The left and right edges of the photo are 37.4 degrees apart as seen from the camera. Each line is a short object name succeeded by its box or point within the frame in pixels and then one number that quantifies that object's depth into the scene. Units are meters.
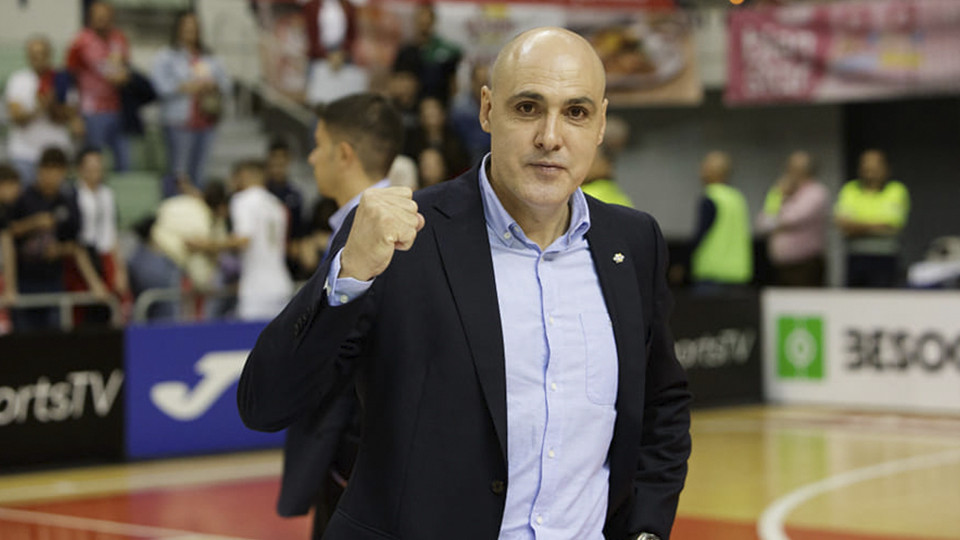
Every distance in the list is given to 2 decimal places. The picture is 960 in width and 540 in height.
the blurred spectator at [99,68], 13.30
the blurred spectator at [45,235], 11.22
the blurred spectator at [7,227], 11.13
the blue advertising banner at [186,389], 10.77
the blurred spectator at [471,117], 14.27
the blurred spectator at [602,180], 12.12
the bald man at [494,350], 2.79
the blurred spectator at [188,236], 12.19
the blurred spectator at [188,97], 13.80
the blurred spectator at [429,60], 14.42
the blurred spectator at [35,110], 12.96
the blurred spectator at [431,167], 11.59
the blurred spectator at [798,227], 14.71
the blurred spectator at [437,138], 13.16
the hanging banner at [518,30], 15.05
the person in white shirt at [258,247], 11.77
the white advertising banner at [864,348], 12.84
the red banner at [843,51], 14.74
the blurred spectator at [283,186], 12.97
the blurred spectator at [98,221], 11.84
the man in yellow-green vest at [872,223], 14.12
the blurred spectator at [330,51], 14.38
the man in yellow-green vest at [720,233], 14.07
